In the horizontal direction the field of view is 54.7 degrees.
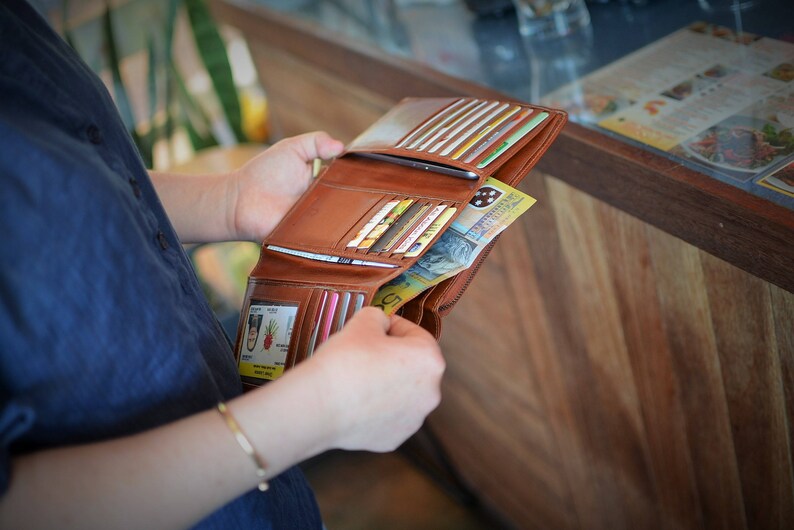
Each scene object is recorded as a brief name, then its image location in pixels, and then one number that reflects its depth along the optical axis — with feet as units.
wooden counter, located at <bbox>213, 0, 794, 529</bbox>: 2.79
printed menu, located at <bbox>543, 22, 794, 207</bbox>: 2.66
